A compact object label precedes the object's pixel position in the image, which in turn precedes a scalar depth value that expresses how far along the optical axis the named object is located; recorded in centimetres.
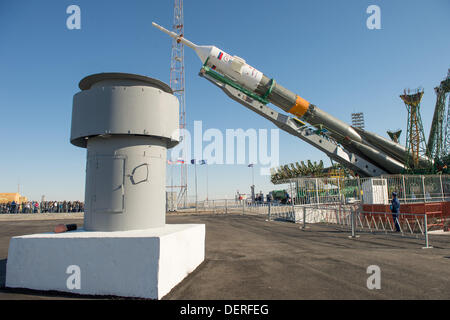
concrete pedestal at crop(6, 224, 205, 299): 367
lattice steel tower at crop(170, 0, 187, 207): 3653
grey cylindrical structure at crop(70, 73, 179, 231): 445
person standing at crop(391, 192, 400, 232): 1182
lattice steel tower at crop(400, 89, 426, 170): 2234
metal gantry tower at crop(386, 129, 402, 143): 3903
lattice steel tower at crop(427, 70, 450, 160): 2655
